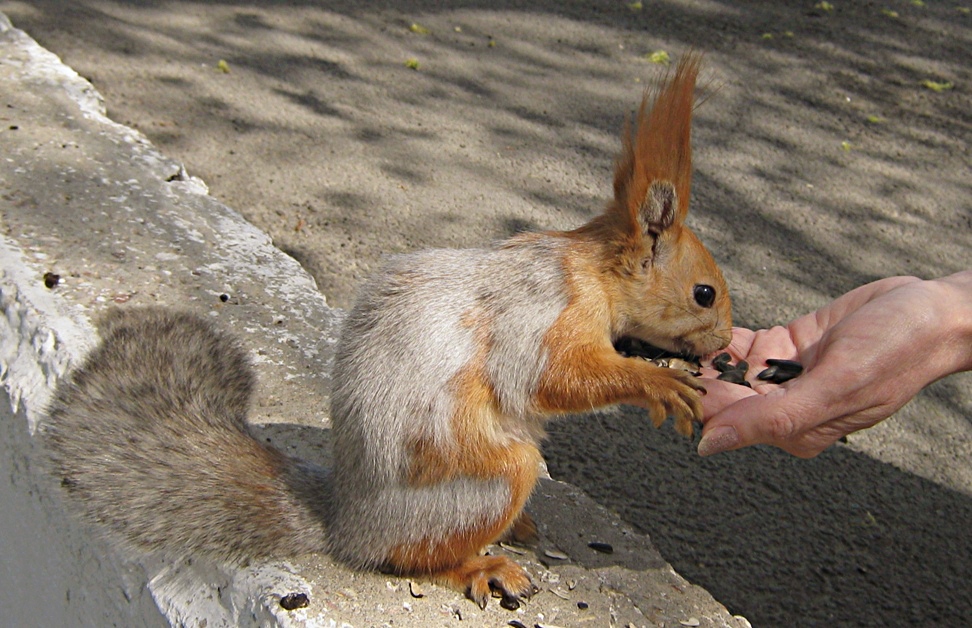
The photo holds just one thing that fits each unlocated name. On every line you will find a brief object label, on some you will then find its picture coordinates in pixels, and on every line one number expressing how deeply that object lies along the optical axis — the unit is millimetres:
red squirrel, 1254
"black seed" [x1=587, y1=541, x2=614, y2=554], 1315
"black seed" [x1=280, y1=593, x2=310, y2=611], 1234
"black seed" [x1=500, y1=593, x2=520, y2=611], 1268
